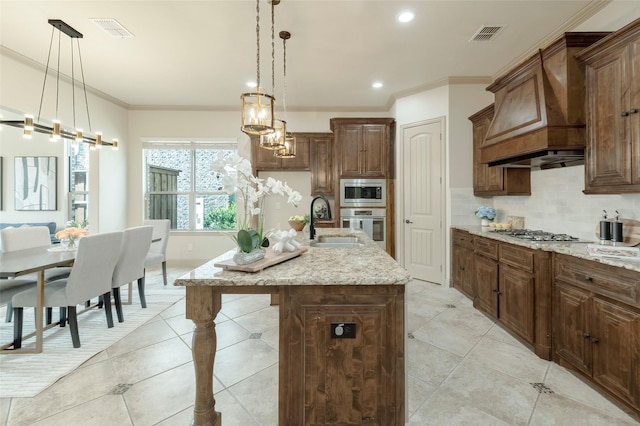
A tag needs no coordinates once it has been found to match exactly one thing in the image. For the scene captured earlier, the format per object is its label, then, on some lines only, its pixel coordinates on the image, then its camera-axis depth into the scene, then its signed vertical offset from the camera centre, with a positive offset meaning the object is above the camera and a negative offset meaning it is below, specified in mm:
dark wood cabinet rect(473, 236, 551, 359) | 2213 -719
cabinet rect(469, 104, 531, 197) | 3375 +479
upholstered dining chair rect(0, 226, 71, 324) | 2863 -324
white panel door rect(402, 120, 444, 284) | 4168 +194
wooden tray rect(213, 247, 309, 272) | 1409 -276
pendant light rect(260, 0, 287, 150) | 2900 +794
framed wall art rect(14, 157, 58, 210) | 5684 +641
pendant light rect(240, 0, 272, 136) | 2018 +733
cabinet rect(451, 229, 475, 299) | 3438 -667
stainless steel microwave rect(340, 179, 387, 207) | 4766 +348
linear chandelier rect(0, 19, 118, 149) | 2618 +920
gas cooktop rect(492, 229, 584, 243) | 2426 -226
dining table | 2056 -412
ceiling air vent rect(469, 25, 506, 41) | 2947 +2013
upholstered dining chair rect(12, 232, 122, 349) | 2305 -648
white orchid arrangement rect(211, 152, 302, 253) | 1437 +150
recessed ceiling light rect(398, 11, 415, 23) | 2699 +1982
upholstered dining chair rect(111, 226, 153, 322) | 2908 -530
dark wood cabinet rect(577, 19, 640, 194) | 1821 +716
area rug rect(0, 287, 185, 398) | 1920 -1170
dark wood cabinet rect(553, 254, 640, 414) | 1576 -734
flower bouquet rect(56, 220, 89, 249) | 2928 -236
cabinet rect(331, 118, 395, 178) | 4762 +1160
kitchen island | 1320 -671
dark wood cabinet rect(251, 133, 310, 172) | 5227 +1045
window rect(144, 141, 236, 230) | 5602 +461
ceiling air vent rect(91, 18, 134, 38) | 2852 +2024
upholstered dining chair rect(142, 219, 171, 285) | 4172 -378
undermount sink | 2479 -278
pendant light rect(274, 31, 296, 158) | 3213 +894
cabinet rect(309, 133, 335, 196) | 5207 +961
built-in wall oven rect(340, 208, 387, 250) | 4719 -124
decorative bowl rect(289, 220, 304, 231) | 3010 -123
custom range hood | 2209 +922
